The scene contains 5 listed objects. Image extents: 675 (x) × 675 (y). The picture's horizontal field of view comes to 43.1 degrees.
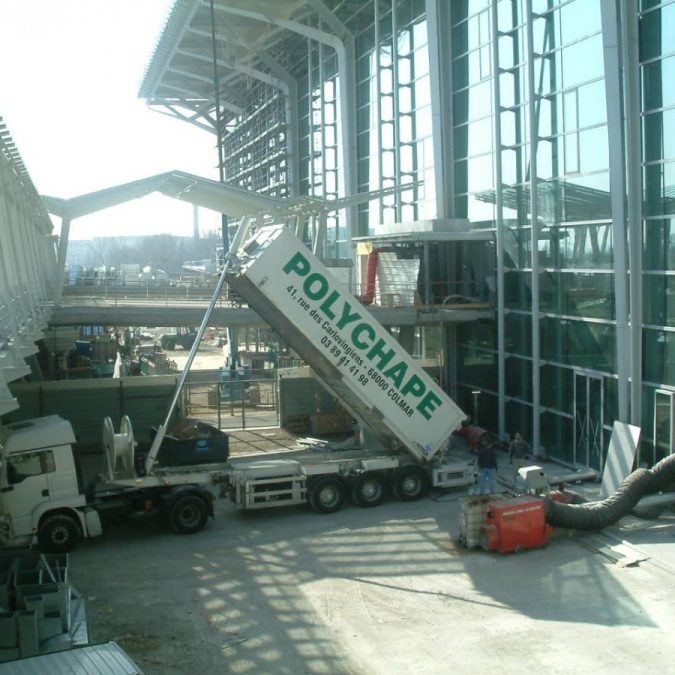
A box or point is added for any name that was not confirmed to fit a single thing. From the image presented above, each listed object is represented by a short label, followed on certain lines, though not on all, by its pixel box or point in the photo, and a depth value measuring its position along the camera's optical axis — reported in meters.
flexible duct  13.45
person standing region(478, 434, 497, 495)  15.91
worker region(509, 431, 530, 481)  17.97
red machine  12.95
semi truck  13.73
